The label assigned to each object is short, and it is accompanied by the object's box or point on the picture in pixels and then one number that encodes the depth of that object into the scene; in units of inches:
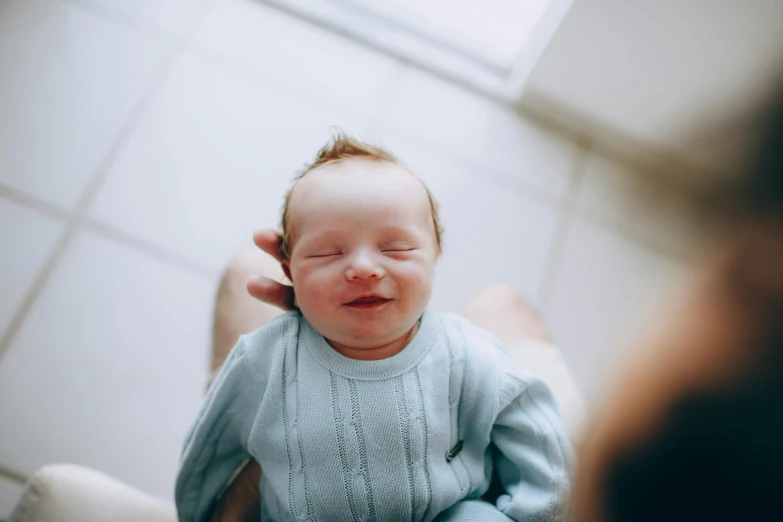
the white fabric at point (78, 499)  21.5
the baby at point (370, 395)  23.8
